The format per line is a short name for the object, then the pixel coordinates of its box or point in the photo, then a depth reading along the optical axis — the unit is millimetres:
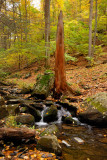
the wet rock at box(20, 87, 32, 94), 11234
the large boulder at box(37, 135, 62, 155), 3801
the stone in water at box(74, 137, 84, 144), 4599
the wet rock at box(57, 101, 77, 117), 7215
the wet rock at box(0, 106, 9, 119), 5711
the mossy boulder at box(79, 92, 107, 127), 5973
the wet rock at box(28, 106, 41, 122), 6820
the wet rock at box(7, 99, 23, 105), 7782
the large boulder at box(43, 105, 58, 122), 6863
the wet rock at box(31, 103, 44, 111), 7707
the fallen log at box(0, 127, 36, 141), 3967
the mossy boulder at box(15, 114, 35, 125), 5693
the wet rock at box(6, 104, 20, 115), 6187
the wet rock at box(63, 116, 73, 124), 6463
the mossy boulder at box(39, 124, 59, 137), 4818
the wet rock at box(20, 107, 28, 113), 6841
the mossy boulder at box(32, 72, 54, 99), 9616
